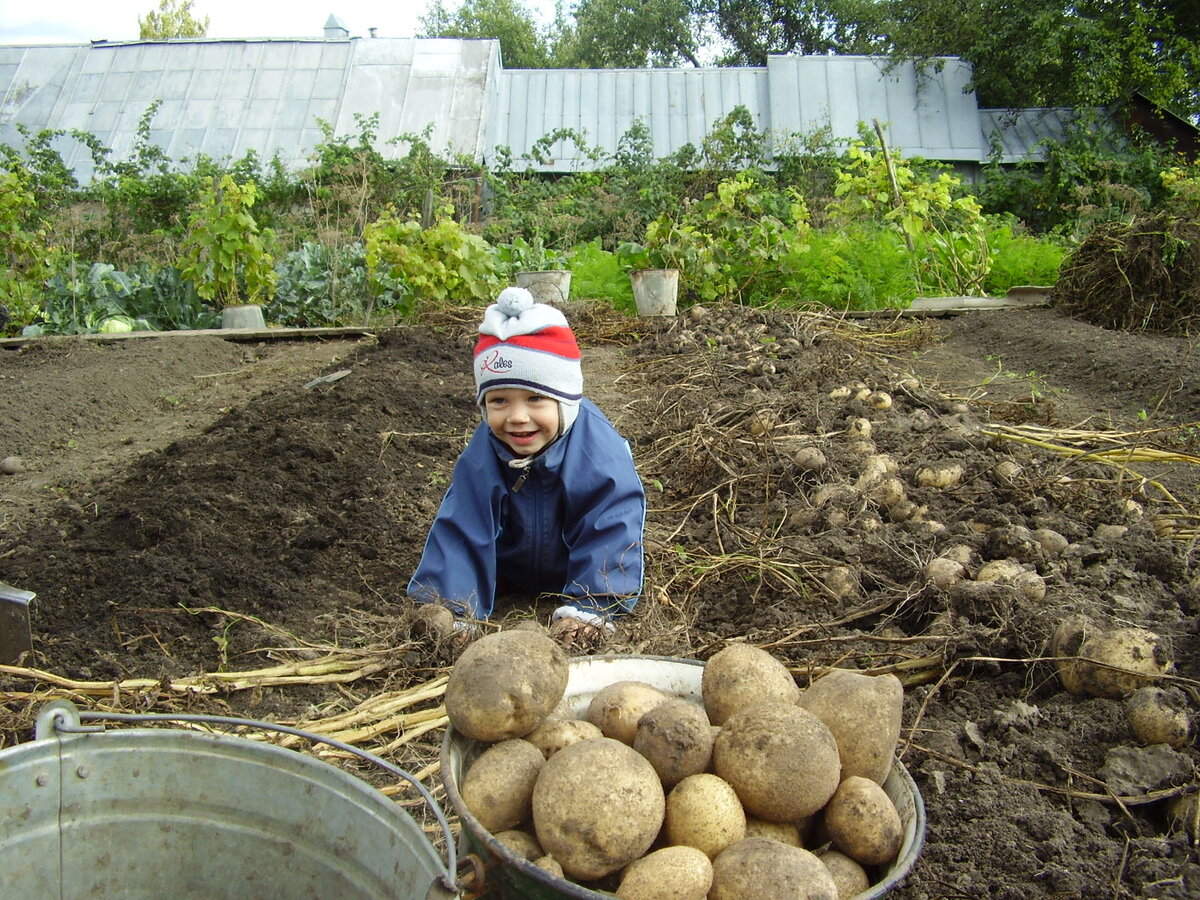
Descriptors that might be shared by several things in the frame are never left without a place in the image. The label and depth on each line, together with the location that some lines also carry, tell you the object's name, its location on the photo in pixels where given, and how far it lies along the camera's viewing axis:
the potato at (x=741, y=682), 1.52
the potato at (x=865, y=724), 1.44
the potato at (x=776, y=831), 1.37
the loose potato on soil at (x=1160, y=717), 1.89
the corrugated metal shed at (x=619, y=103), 18.28
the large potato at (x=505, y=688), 1.41
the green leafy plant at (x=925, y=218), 8.43
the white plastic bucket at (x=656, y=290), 7.35
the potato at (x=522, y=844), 1.31
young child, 2.68
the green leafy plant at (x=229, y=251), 7.75
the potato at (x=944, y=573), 2.59
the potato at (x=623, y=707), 1.48
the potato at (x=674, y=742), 1.37
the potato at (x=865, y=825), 1.32
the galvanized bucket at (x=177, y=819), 1.31
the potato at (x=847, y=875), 1.30
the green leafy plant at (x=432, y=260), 7.45
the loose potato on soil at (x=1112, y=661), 2.03
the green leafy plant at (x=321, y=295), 8.67
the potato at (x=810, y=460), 3.68
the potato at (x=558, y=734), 1.49
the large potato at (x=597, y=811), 1.23
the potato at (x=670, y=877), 1.21
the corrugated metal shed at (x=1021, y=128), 16.69
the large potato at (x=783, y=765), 1.33
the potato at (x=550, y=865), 1.25
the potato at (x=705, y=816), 1.31
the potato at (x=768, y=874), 1.18
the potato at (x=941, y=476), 3.46
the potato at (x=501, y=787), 1.35
